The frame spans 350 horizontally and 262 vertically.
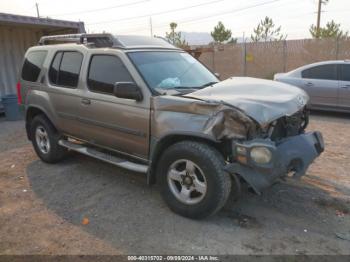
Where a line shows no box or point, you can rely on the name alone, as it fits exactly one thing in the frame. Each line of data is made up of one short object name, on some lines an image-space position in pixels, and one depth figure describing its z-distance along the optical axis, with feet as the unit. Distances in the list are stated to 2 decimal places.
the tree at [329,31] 100.69
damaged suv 10.74
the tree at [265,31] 117.91
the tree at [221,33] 128.74
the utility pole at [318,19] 104.08
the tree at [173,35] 131.75
